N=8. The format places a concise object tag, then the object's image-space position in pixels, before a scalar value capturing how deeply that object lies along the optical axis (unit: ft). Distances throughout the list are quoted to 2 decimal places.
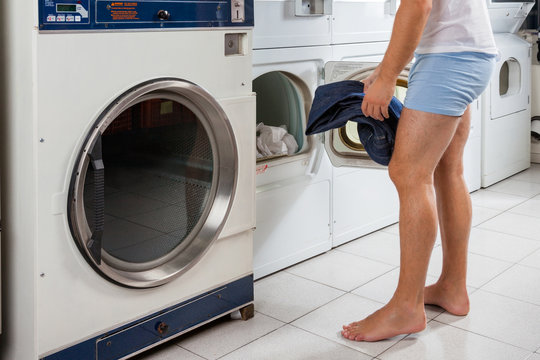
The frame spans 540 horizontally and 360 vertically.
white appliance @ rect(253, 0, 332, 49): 8.25
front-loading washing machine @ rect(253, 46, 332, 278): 8.80
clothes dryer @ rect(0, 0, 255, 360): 5.64
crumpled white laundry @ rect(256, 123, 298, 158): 9.14
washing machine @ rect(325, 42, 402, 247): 9.14
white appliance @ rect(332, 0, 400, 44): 9.51
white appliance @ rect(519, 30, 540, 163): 15.43
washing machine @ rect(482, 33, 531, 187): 13.48
